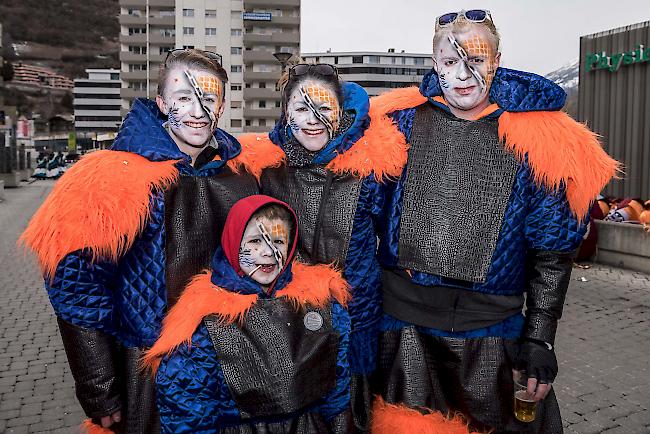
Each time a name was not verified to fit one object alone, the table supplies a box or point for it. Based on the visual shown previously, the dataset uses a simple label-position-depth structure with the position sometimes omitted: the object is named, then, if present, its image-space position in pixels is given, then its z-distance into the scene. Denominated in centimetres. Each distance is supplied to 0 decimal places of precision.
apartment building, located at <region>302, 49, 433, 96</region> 9338
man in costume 238
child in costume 208
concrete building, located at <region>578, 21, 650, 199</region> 1077
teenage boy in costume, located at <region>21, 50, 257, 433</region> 219
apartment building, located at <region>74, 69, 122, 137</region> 10131
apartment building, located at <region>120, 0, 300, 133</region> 5559
